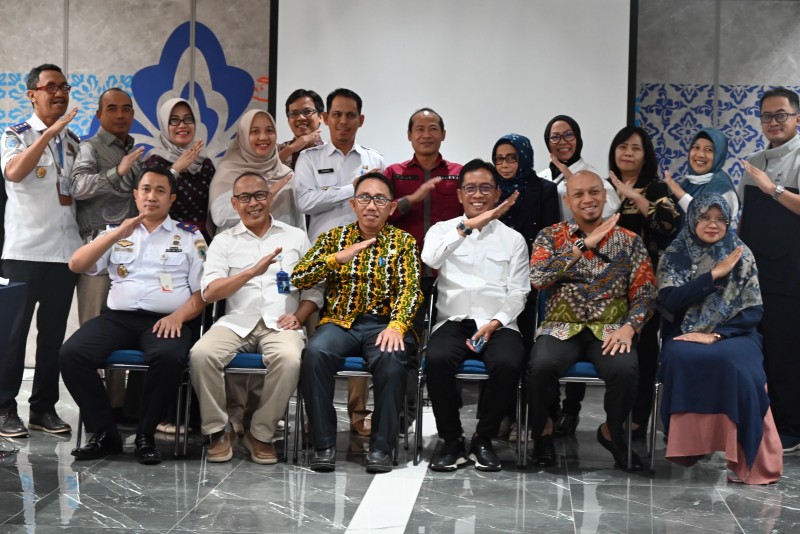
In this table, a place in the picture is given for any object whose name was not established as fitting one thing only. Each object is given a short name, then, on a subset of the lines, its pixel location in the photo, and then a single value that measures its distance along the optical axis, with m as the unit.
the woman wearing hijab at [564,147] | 5.14
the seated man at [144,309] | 4.48
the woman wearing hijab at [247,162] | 4.96
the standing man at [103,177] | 4.93
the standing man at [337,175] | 5.11
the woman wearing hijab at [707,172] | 4.77
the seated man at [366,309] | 4.41
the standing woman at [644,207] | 4.78
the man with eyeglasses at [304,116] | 5.49
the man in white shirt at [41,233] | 4.88
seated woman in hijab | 4.27
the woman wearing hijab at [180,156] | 5.01
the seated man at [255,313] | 4.50
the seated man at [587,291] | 4.45
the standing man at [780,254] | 4.83
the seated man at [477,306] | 4.44
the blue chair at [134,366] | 4.52
